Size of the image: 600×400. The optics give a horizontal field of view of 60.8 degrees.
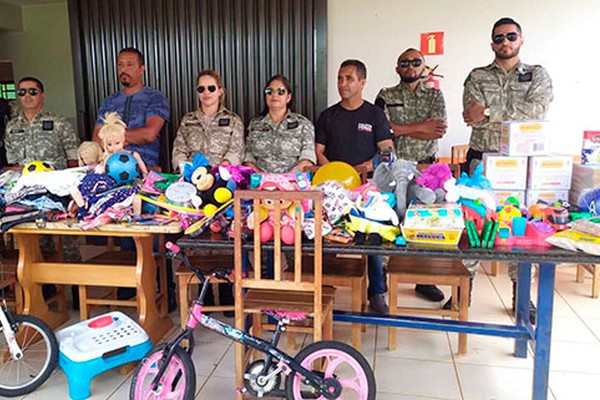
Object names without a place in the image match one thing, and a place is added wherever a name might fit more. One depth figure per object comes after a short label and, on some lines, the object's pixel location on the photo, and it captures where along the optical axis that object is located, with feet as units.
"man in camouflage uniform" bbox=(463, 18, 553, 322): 10.16
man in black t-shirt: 10.77
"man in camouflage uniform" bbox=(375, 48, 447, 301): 11.91
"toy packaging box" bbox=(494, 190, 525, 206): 8.45
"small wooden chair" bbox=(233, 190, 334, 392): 6.18
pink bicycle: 6.20
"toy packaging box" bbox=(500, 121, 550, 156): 8.41
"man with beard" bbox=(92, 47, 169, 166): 11.14
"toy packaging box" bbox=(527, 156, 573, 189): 8.39
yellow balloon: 8.08
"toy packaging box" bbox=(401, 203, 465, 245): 6.35
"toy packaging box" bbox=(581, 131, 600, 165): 8.89
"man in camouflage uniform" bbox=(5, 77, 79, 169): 11.64
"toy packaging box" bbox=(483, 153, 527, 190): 8.43
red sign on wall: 14.76
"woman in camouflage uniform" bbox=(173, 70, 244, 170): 10.56
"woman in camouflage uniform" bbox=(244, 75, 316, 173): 10.65
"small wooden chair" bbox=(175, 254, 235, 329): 8.30
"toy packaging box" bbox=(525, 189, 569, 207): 8.45
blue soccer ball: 8.31
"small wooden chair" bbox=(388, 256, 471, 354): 8.39
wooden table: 8.27
